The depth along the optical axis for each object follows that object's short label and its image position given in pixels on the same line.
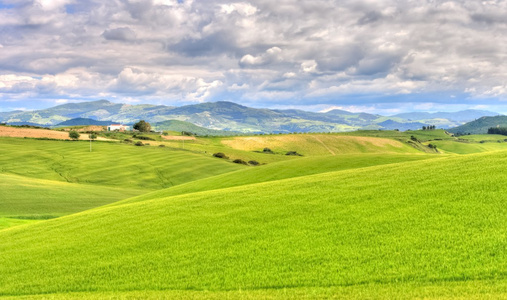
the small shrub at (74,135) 145.50
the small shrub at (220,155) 130.25
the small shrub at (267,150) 171.38
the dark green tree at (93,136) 148.05
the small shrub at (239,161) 122.57
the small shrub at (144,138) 166.50
